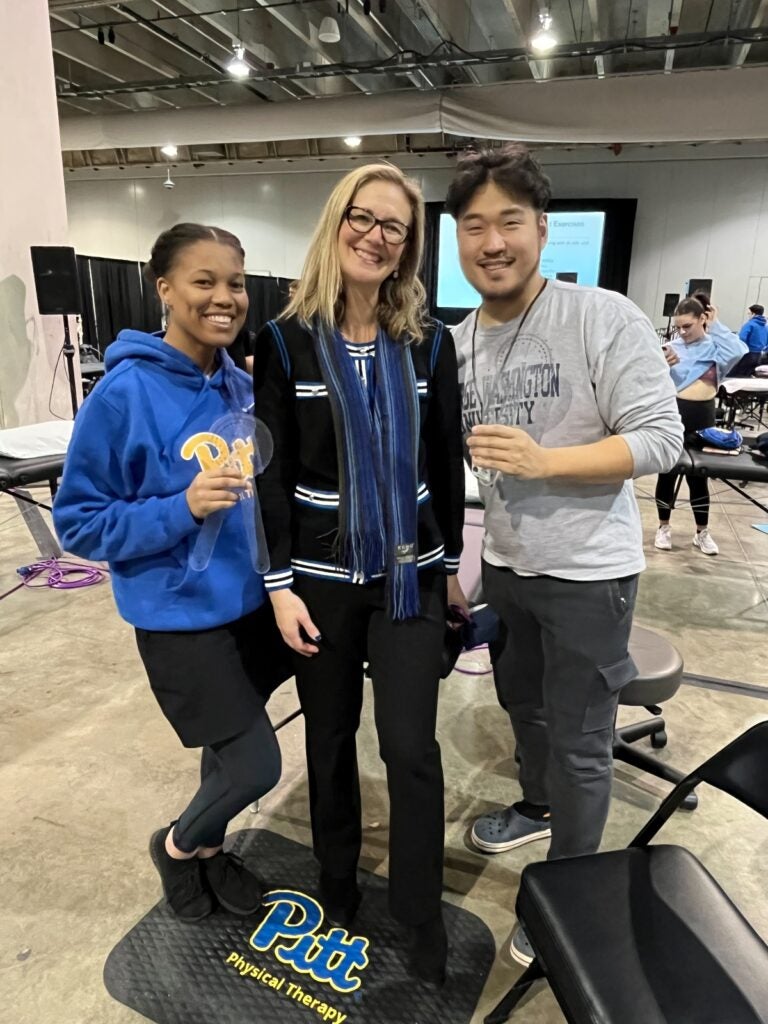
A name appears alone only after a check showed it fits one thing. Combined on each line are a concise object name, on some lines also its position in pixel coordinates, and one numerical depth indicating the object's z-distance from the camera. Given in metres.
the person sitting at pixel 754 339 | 9.19
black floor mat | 1.41
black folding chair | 0.98
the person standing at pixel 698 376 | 4.43
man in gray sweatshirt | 1.22
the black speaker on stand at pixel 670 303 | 9.19
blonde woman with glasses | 1.20
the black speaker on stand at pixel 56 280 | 4.95
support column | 4.80
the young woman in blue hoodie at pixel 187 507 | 1.22
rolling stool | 1.94
